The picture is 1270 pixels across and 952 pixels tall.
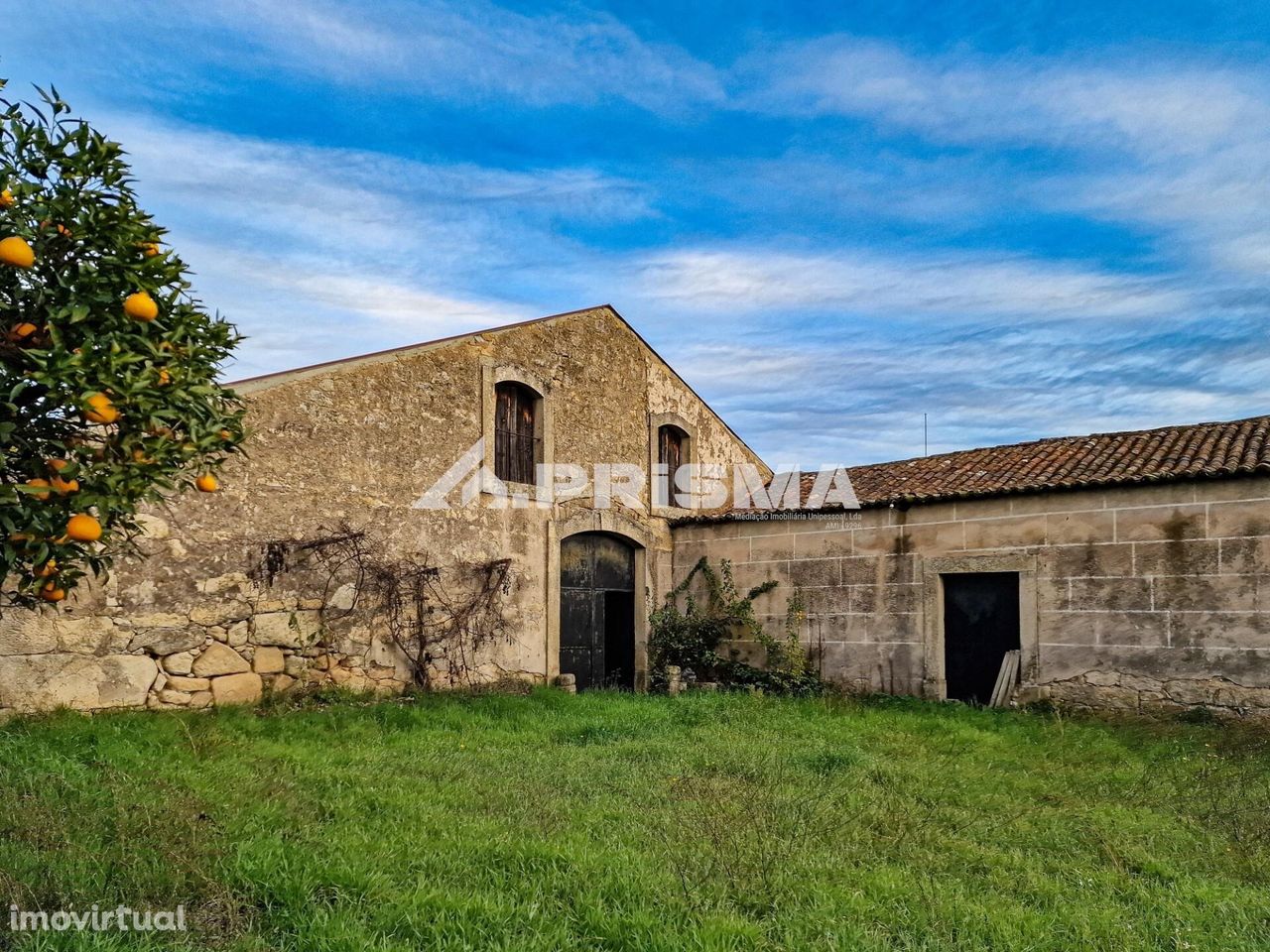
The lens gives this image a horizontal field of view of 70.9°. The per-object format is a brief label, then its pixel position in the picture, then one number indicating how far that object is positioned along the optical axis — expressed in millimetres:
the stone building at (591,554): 8672
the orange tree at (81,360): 3531
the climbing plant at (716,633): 12617
